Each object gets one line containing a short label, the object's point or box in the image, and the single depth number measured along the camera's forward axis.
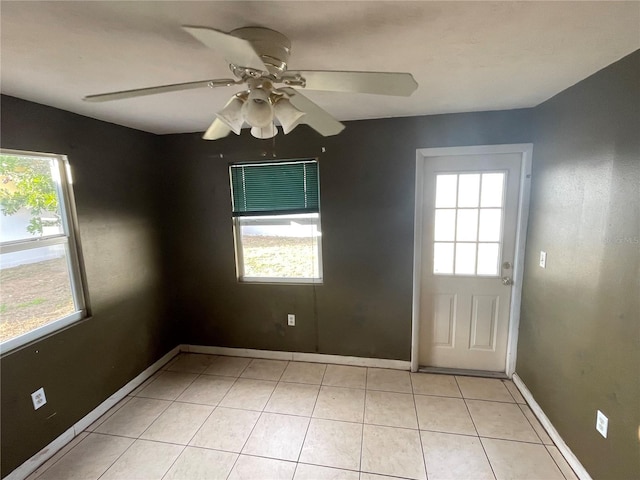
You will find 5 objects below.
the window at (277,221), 2.81
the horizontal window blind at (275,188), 2.78
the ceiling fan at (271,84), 1.06
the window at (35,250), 1.81
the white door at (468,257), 2.51
